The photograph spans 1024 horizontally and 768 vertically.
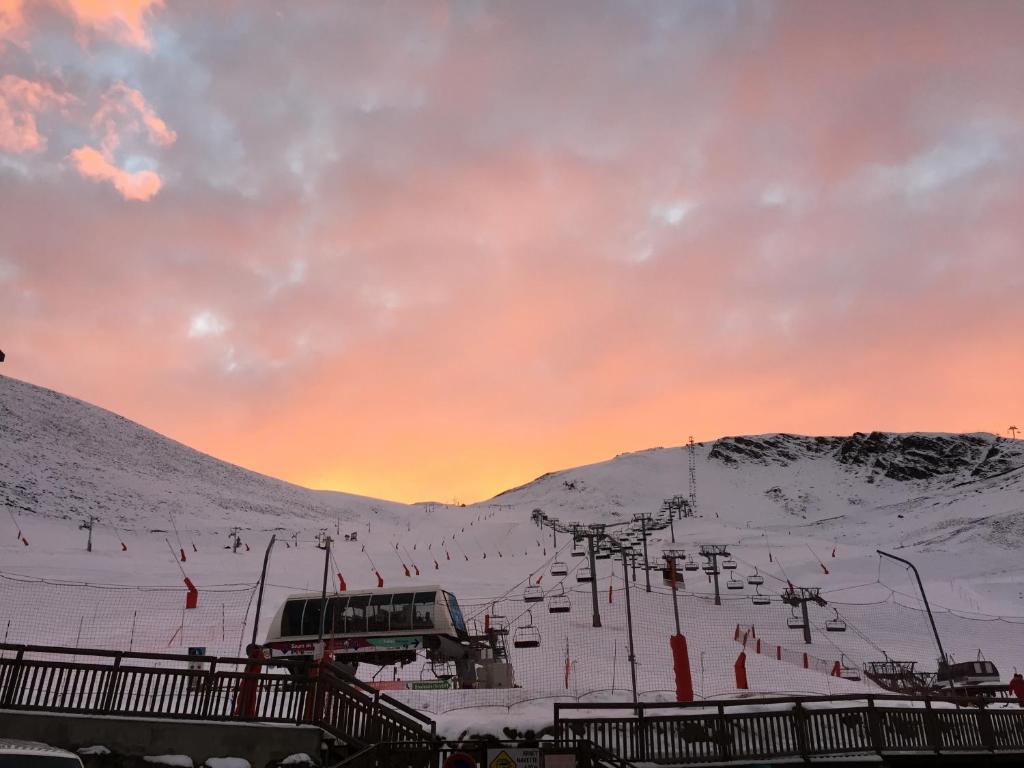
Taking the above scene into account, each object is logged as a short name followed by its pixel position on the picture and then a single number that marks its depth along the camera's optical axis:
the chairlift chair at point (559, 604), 42.88
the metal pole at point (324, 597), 30.14
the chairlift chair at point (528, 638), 34.28
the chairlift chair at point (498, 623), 43.68
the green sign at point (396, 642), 35.66
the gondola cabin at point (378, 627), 35.84
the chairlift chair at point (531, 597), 43.47
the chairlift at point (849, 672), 38.82
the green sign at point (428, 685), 27.84
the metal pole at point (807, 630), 46.66
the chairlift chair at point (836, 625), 46.44
